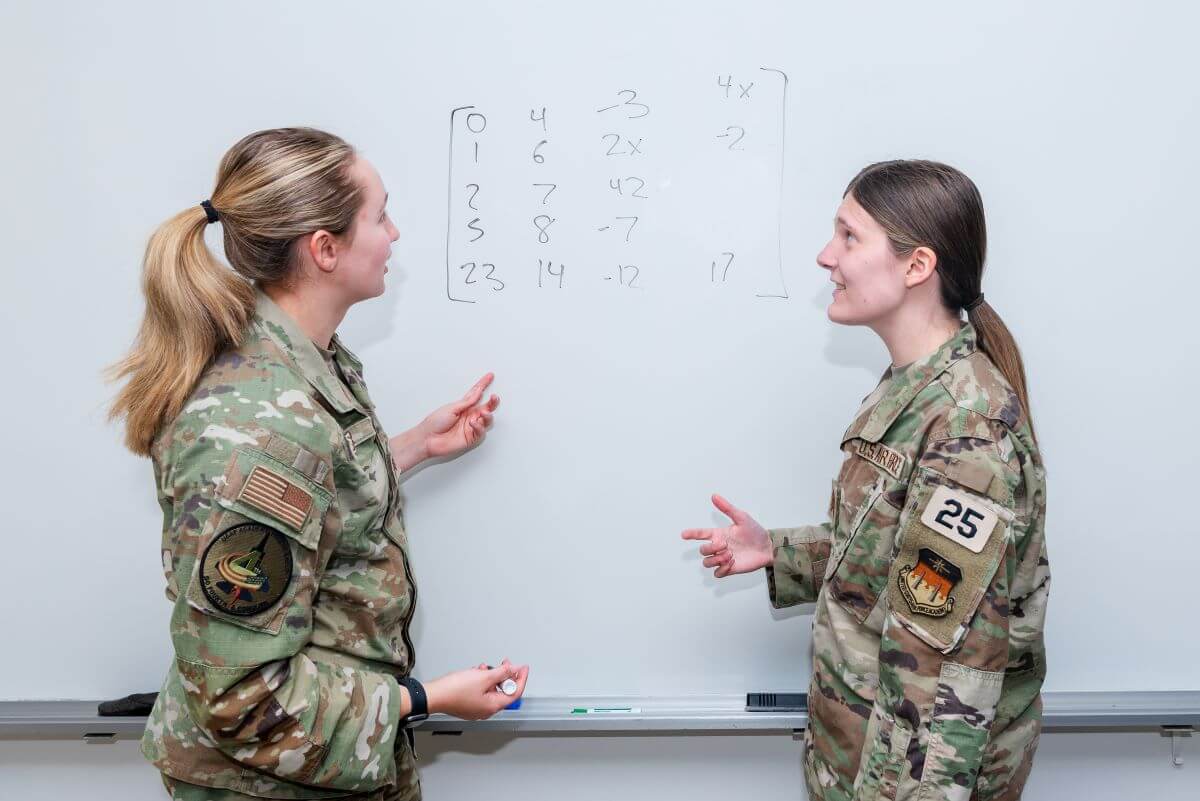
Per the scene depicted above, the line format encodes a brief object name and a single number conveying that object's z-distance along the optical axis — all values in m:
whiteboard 1.51
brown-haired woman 1.09
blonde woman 1.00
